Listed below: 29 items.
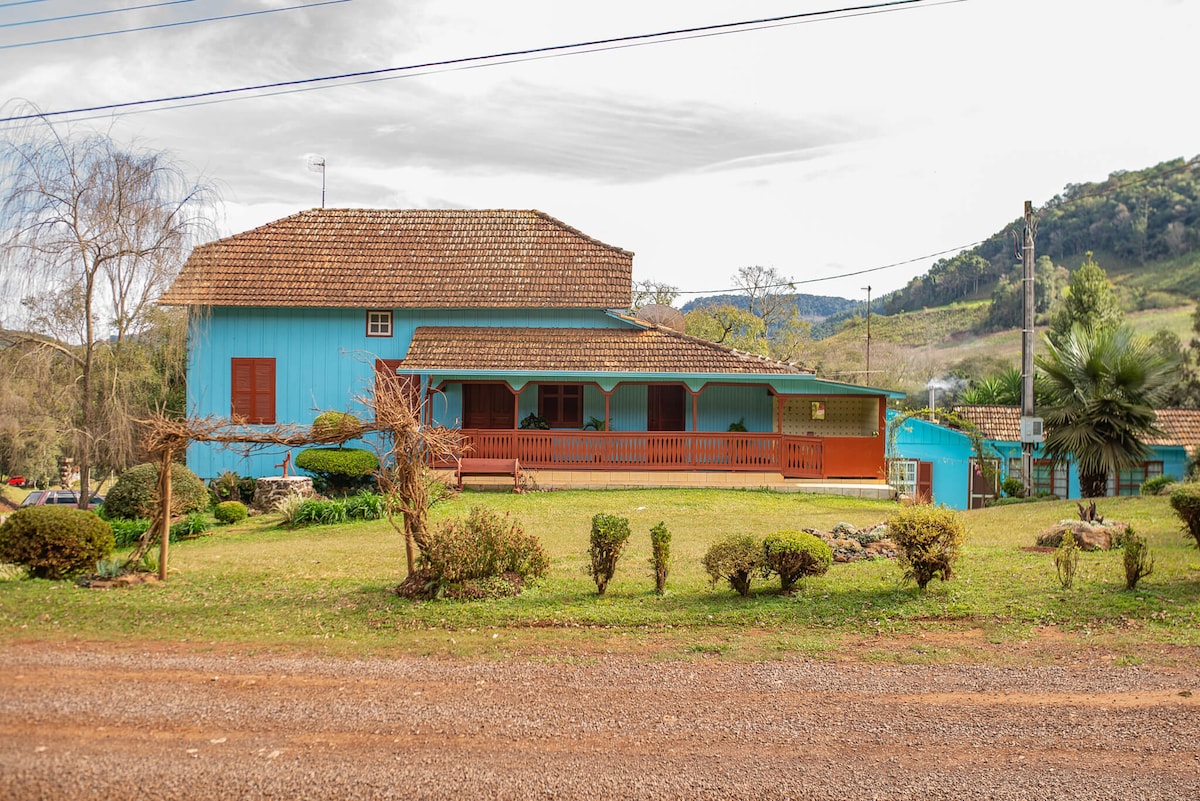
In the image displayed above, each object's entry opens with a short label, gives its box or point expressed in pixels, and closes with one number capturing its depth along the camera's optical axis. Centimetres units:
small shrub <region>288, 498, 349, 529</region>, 1794
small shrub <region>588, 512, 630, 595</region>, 1061
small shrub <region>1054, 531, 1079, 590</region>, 1044
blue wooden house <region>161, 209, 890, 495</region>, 2300
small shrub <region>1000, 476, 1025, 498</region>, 2667
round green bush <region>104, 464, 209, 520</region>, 1830
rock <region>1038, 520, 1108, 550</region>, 1295
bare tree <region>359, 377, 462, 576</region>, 1049
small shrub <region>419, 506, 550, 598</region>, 1069
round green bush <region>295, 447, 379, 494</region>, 2020
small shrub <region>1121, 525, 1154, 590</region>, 1032
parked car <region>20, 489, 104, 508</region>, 3620
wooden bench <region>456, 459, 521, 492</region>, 2141
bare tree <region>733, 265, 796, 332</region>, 5388
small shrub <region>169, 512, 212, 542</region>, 1741
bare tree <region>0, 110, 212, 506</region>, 1797
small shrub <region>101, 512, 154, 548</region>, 1678
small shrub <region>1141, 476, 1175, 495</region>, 2336
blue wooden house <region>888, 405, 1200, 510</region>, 2989
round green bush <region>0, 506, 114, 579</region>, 1181
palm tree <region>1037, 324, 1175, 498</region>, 2095
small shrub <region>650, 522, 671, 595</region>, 1086
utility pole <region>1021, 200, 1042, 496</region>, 2197
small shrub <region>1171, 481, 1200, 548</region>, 1077
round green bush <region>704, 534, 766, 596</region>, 1049
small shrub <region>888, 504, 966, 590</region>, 1020
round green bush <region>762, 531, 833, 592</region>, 1052
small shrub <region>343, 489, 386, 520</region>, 1820
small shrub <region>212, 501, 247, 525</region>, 1888
